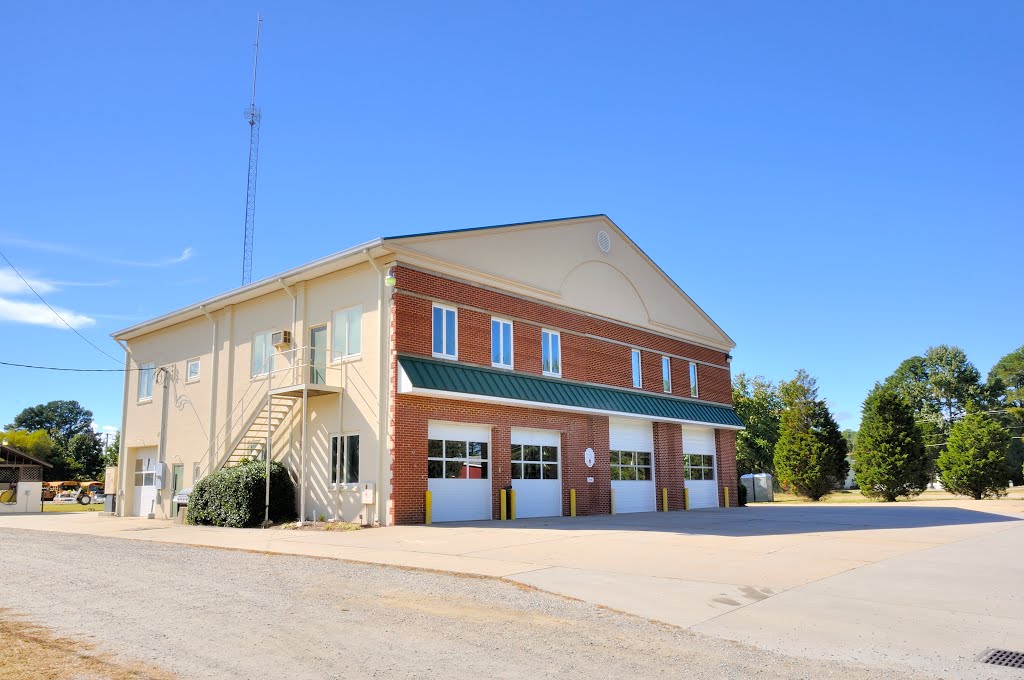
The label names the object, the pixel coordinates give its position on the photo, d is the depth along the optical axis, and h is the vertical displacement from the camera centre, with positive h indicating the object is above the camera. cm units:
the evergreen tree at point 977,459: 3431 +26
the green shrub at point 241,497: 1980 -55
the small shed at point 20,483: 3453 -11
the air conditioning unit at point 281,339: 2177 +403
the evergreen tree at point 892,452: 3447 +65
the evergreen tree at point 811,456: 3784 +57
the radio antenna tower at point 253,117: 3228 +1565
